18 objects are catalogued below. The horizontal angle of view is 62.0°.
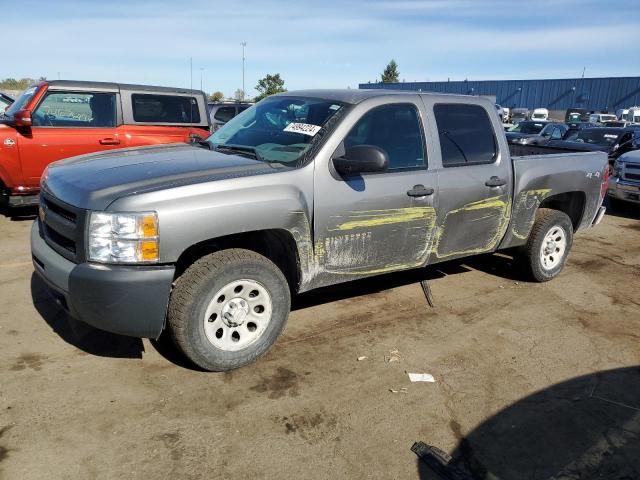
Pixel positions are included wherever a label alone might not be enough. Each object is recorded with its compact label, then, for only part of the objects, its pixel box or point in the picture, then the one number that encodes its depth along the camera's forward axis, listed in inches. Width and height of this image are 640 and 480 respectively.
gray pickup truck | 120.1
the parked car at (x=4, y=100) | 485.1
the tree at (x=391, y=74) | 3017.0
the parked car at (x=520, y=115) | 1517.6
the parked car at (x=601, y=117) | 1289.7
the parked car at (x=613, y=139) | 495.5
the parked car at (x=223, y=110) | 530.0
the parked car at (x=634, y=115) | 1401.3
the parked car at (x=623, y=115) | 1462.8
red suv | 274.8
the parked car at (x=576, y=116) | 1336.1
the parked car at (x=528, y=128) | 719.1
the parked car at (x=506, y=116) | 1373.8
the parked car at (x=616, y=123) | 1030.4
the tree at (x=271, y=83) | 1960.5
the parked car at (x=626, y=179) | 387.5
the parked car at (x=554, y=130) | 640.6
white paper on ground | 141.6
